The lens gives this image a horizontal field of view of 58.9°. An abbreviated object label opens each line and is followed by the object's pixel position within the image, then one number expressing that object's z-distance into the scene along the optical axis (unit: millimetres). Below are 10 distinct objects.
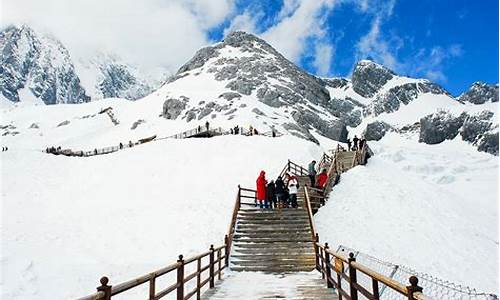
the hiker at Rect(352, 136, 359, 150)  34288
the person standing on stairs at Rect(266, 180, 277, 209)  22188
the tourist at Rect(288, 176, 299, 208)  22547
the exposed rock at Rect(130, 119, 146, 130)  84056
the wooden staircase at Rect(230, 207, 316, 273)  16233
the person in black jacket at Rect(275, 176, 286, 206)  22203
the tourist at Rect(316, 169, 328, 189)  25475
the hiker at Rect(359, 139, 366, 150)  34250
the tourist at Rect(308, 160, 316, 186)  26364
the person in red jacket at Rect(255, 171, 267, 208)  22328
